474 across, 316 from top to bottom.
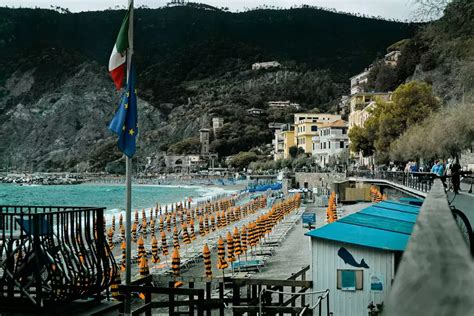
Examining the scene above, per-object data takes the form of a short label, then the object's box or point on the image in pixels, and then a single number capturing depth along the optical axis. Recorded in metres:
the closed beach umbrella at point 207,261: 20.55
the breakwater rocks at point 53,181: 190.77
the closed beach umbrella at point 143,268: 17.13
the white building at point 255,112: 196.79
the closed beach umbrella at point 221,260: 21.42
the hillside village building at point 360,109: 79.44
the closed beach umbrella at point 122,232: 40.76
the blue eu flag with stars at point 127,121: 9.53
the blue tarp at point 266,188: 91.75
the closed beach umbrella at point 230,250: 23.36
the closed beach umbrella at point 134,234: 41.37
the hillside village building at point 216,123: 193.43
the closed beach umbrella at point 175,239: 30.56
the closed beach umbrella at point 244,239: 27.09
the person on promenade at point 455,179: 16.07
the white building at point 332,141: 92.31
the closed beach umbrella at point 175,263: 19.81
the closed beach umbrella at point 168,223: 48.44
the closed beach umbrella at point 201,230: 40.09
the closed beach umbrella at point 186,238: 30.80
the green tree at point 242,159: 155.00
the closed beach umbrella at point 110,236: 35.76
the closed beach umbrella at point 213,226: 43.76
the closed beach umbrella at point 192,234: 35.80
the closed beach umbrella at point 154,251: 24.93
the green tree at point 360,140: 64.62
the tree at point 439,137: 31.72
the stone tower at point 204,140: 185.25
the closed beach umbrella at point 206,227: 41.82
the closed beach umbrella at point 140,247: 23.30
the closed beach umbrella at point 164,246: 27.50
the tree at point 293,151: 111.30
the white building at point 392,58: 108.82
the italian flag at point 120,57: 9.63
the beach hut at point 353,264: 11.07
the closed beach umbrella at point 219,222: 45.24
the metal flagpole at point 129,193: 8.62
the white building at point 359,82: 120.19
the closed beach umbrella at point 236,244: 25.13
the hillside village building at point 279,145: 126.31
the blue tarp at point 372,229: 11.12
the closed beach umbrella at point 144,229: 45.53
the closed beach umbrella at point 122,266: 24.90
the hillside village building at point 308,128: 106.25
